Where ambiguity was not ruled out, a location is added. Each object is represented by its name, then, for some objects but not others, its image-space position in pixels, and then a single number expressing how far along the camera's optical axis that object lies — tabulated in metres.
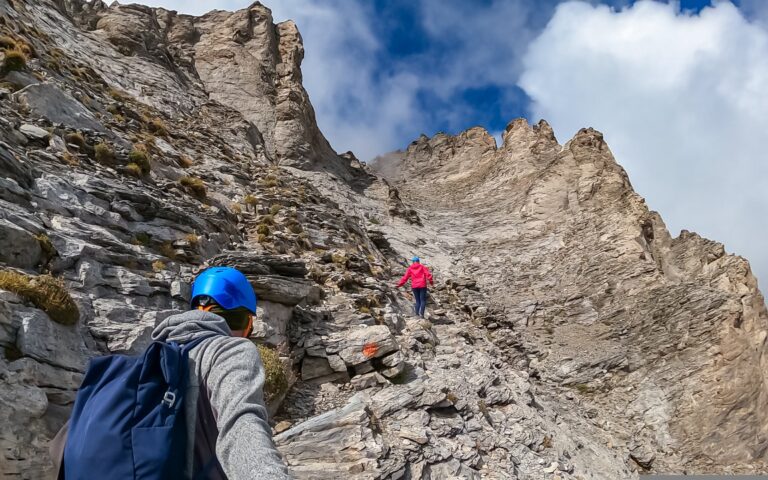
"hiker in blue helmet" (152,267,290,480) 1.81
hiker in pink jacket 19.22
